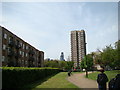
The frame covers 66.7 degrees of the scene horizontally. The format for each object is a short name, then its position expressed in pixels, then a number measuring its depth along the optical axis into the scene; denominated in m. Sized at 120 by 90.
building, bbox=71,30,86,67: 91.54
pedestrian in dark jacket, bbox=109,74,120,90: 4.46
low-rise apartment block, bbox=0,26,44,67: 21.43
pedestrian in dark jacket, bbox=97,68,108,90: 5.23
